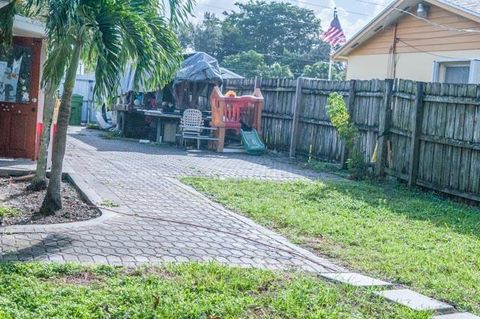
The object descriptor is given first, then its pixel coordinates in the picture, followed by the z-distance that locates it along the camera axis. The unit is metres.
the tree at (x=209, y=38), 54.59
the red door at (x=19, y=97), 11.10
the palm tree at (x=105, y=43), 6.29
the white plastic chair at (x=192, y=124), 18.09
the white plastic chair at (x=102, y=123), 25.62
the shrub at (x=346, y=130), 12.97
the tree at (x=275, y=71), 46.28
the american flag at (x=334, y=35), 27.25
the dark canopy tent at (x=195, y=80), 19.95
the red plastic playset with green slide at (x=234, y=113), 17.86
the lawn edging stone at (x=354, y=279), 5.28
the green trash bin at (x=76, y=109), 28.19
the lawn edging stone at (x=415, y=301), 4.77
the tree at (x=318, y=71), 48.19
